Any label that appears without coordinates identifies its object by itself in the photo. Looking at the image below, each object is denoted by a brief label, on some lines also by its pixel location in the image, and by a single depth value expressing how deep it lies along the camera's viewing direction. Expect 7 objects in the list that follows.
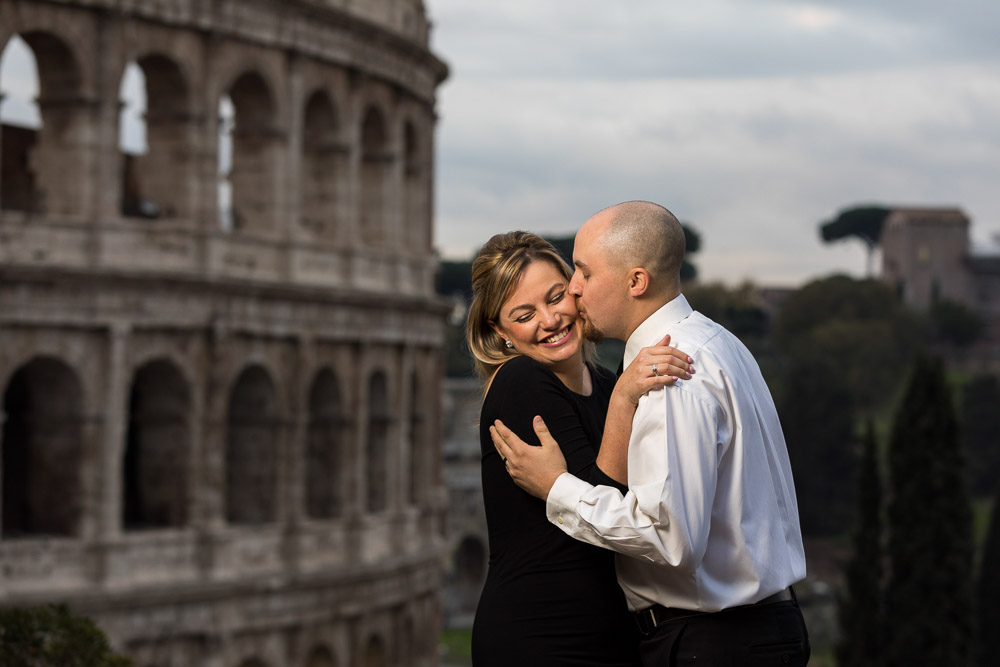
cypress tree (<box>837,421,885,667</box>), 39.69
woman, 5.49
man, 5.09
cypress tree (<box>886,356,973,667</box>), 38.69
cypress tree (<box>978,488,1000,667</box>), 49.00
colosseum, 26.27
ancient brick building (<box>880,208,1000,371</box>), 132.12
